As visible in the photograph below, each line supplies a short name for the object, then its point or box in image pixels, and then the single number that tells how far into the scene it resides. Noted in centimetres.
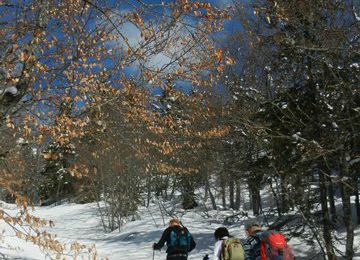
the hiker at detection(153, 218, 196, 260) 872
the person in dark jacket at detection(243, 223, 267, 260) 757
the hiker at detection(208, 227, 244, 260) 737
